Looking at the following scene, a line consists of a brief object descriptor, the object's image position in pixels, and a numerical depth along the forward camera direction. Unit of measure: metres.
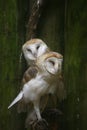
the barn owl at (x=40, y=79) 4.77
